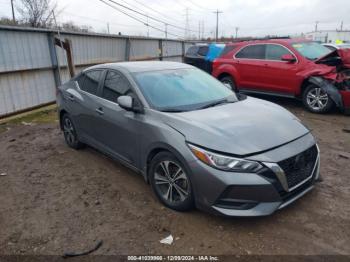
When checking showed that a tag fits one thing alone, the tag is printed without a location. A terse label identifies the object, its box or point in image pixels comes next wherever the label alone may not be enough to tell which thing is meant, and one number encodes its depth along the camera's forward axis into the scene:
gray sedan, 2.92
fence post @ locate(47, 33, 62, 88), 9.31
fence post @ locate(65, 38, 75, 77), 9.25
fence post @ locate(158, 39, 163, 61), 17.72
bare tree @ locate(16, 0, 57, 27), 30.62
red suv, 7.30
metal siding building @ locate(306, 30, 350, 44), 47.91
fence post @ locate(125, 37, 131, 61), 14.06
